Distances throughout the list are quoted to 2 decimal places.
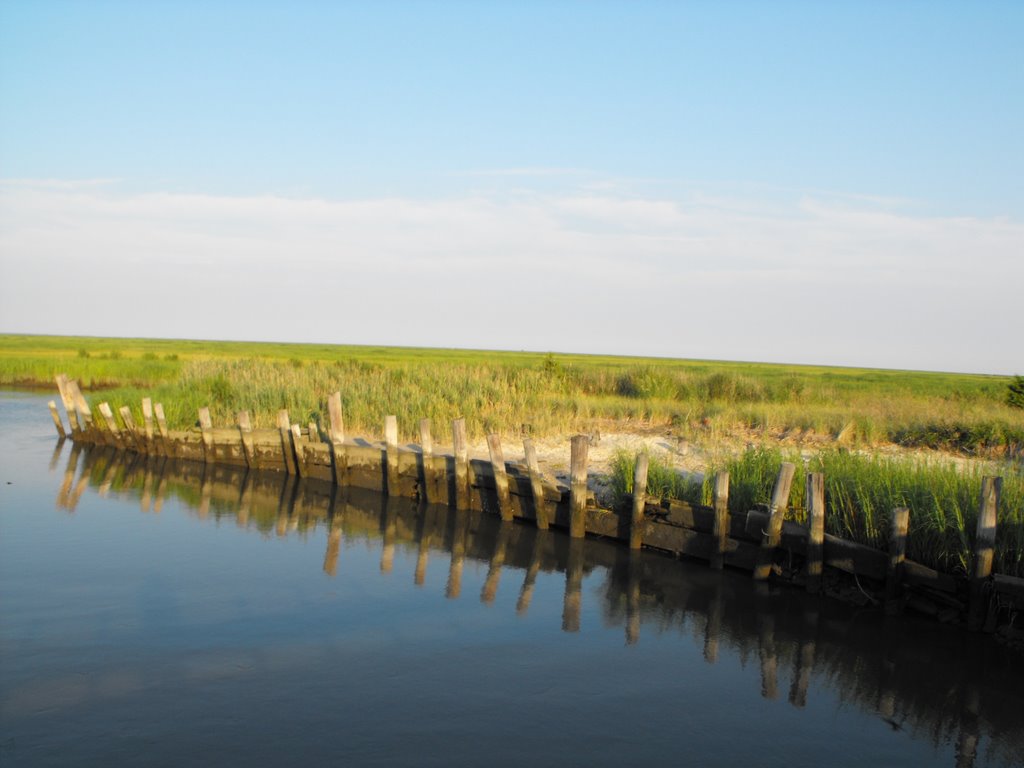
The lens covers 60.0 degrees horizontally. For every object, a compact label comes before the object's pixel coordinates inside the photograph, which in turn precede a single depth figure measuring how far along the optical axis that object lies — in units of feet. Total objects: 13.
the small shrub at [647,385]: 98.68
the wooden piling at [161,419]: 71.46
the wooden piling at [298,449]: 64.44
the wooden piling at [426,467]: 53.83
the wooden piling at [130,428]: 74.33
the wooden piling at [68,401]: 79.56
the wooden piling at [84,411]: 78.59
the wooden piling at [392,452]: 55.31
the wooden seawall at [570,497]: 33.83
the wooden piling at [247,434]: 66.74
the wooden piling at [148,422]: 72.08
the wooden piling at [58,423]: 81.35
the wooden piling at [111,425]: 75.77
